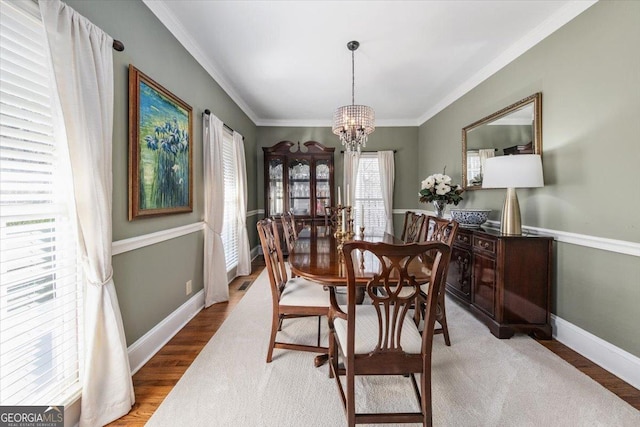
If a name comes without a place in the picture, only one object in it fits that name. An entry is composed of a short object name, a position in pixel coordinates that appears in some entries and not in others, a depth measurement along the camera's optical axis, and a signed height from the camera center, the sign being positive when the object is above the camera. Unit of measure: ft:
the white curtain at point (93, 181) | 4.25 +0.40
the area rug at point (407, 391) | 4.78 -3.70
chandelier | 9.64 +2.85
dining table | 4.88 -1.27
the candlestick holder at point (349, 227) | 8.09 -0.75
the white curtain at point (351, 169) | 17.13 +2.17
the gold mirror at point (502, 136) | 8.18 +2.32
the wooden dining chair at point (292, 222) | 10.59 -0.74
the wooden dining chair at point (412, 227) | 8.87 -0.84
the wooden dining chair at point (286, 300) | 6.14 -2.20
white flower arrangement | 11.05 +0.52
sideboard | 7.44 -2.27
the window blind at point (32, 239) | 3.72 -0.51
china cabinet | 16.66 +1.39
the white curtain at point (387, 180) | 17.33 +1.46
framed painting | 6.14 +1.40
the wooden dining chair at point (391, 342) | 3.91 -2.18
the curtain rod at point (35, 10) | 4.01 +2.87
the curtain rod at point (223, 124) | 9.71 +3.32
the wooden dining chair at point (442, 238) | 6.22 -0.85
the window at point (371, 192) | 17.65 +0.72
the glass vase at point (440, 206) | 11.52 -0.14
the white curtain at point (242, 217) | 13.11 -0.64
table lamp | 7.30 +0.67
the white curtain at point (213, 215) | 9.74 -0.39
